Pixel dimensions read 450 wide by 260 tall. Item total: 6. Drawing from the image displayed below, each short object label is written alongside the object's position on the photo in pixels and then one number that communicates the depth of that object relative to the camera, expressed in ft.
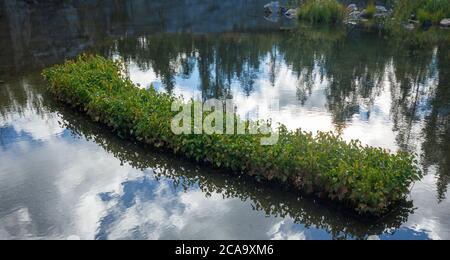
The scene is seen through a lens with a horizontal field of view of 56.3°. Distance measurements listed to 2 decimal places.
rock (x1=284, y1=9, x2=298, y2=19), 118.70
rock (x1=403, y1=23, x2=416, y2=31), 95.33
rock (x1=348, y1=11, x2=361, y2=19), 113.71
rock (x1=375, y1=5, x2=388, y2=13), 121.47
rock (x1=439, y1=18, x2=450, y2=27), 95.47
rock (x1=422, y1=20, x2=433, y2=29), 97.04
